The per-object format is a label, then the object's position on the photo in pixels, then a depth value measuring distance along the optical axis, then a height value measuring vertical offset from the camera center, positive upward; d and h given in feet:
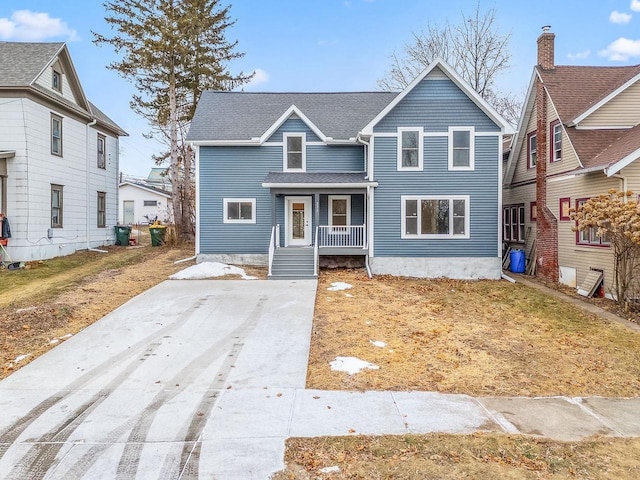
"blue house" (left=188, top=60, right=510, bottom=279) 50.80 +4.94
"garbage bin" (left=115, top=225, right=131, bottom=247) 77.25 -1.08
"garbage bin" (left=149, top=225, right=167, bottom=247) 75.51 -1.05
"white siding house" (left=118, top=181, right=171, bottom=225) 140.56 +8.33
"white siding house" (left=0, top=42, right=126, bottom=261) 53.67 +9.97
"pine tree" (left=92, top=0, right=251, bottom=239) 77.30 +31.31
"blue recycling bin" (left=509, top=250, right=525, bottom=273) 58.70 -4.28
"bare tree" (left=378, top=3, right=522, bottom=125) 88.07 +37.32
